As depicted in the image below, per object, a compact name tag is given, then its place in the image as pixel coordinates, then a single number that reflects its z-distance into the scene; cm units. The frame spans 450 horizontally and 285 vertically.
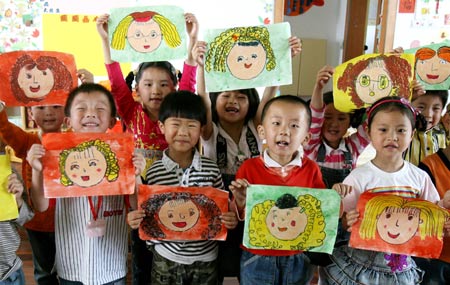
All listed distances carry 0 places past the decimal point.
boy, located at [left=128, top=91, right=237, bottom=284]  133
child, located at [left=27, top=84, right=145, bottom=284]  133
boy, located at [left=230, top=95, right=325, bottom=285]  130
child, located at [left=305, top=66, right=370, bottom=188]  162
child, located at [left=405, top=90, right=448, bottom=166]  173
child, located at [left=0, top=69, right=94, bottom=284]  156
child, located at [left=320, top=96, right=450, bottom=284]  128
